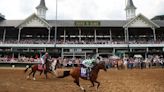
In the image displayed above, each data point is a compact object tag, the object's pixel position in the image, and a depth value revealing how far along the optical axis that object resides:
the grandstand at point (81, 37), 24.57
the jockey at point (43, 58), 9.49
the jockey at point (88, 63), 6.82
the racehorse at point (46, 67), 9.59
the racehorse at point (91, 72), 6.73
